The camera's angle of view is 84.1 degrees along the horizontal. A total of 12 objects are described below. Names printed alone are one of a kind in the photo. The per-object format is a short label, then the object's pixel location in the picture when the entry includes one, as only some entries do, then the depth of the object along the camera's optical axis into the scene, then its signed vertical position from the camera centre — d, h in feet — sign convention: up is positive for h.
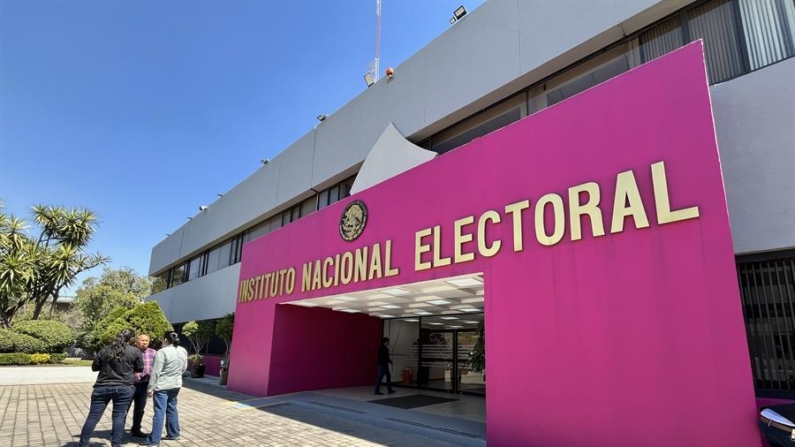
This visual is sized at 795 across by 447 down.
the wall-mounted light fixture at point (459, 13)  34.37 +24.53
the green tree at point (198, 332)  63.00 -0.33
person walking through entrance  39.91 -2.81
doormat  34.27 -5.34
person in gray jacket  21.25 -2.60
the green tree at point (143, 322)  51.93 +0.71
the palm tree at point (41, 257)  63.31 +10.52
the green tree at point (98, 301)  106.63 +6.38
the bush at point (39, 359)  53.36 -3.86
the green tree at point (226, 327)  53.36 +0.34
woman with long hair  18.89 -2.41
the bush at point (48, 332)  56.24 -0.73
